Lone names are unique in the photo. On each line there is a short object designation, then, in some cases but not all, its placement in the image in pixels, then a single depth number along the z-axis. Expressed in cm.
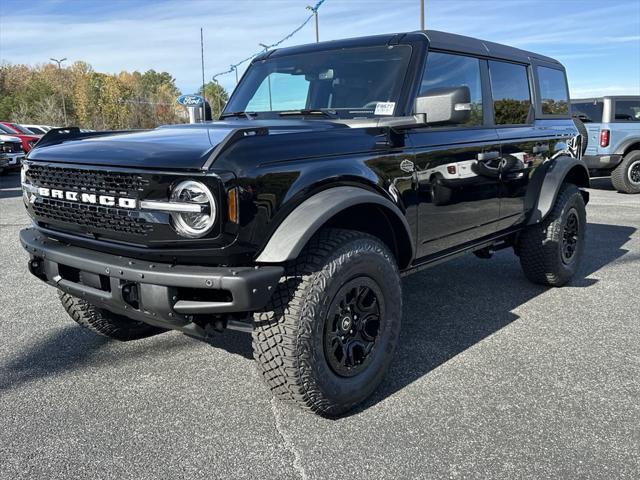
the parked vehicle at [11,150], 1648
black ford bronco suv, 230
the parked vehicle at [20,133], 1817
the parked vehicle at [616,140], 1160
